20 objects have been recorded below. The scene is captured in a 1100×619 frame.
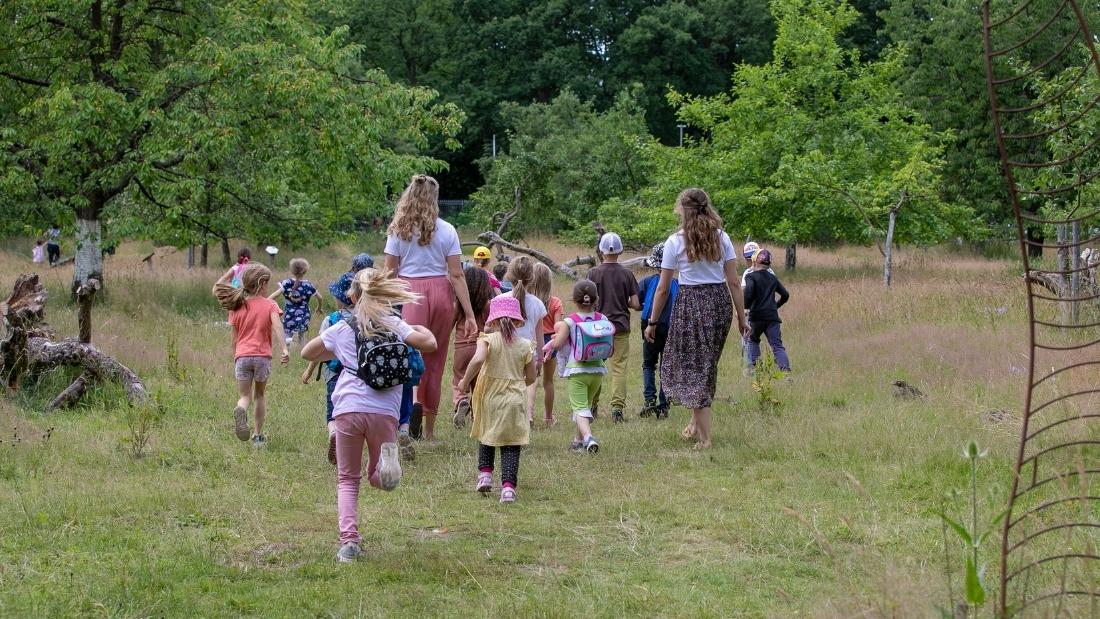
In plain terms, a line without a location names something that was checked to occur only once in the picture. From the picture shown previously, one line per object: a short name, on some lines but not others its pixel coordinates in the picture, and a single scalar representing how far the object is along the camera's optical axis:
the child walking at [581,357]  9.20
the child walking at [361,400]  5.84
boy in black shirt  12.64
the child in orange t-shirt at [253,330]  8.98
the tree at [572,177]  33.09
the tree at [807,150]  23.83
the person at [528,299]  8.46
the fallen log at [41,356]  10.09
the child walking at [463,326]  9.73
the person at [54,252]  36.92
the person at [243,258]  15.15
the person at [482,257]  10.77
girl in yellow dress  7.29
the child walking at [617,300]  10.71
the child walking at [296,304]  15.42
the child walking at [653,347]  10.82
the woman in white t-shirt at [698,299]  8.70
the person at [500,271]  12.09
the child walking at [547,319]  9.32
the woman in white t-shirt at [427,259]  8.29
